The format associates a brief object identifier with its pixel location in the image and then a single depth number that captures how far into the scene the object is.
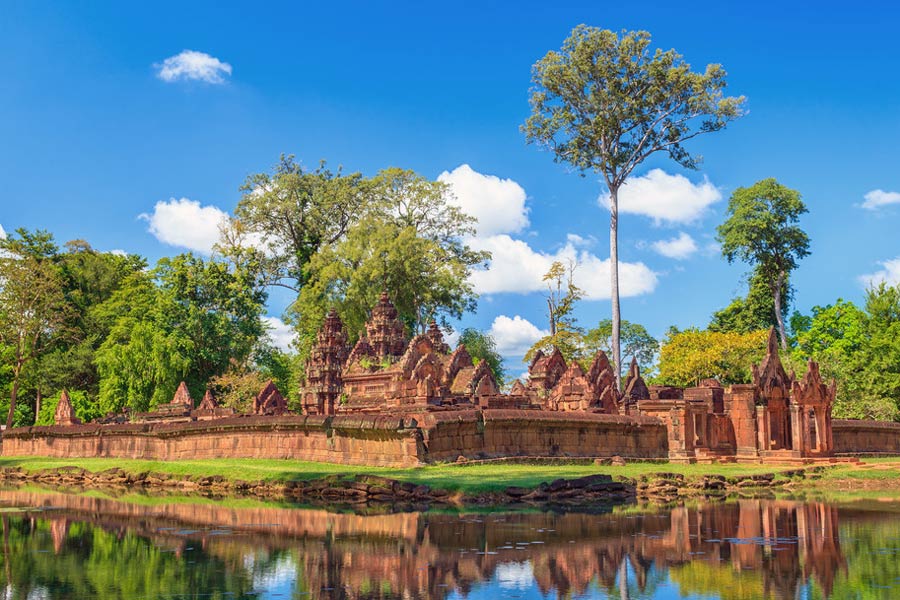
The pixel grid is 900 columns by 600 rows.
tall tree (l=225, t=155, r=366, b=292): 61.41
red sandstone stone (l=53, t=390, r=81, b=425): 42.12
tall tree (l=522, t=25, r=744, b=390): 44.16
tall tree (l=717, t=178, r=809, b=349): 60.12
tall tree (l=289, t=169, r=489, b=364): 54.66
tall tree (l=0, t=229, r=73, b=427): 51.28
